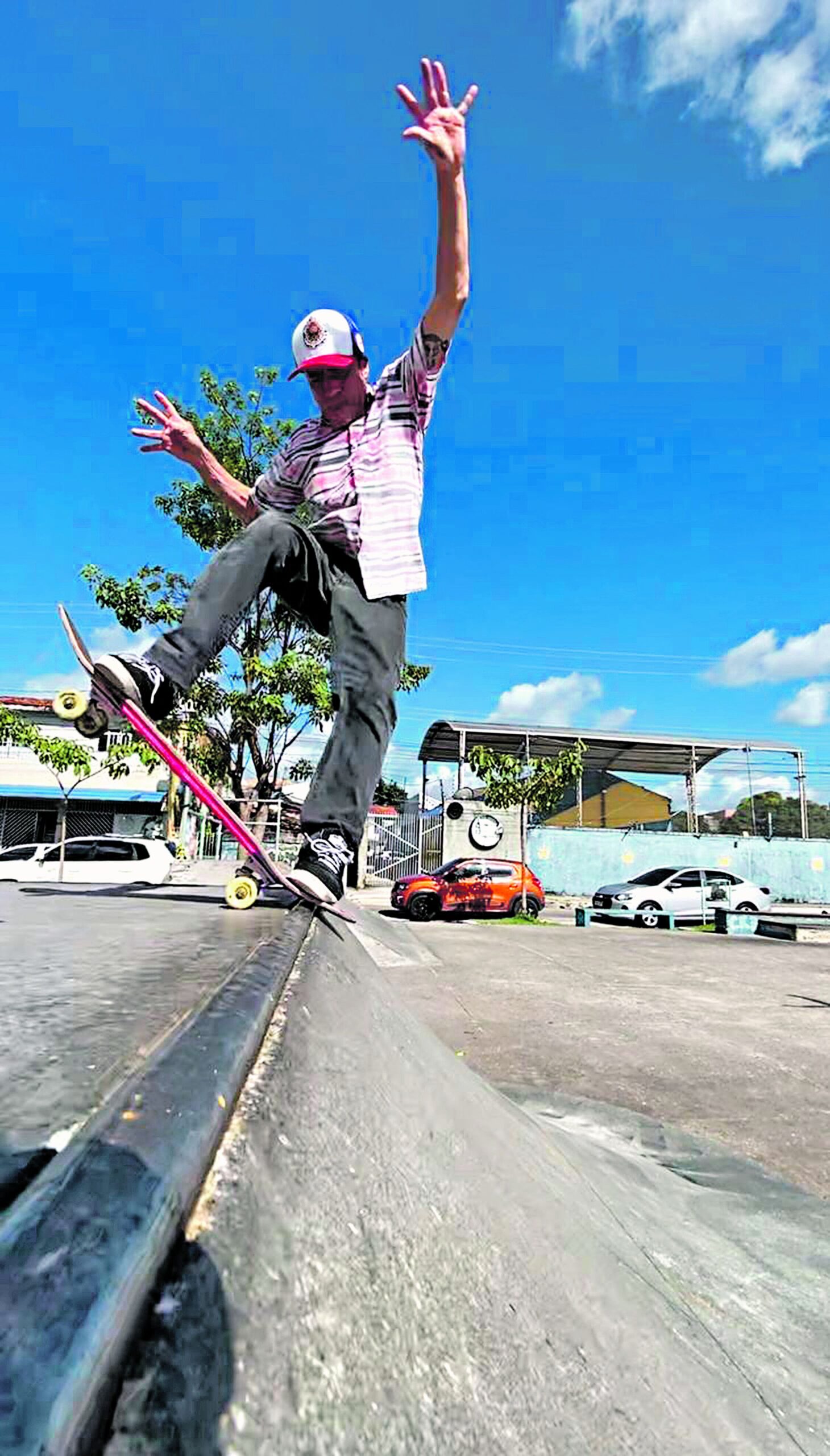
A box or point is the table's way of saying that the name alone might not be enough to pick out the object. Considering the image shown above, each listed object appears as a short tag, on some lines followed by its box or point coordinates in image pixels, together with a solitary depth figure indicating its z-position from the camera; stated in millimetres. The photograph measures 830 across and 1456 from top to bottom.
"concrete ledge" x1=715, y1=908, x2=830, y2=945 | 10484
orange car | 14039
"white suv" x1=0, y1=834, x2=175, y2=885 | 11352
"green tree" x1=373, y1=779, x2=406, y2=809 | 37750
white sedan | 16109
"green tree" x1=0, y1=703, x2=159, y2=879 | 14133
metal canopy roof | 24484
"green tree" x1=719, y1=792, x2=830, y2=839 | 23219
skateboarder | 1732
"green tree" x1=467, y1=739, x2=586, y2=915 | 15086
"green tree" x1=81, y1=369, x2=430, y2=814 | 12016
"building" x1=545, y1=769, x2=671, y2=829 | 31641
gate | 21969
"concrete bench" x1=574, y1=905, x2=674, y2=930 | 13422
